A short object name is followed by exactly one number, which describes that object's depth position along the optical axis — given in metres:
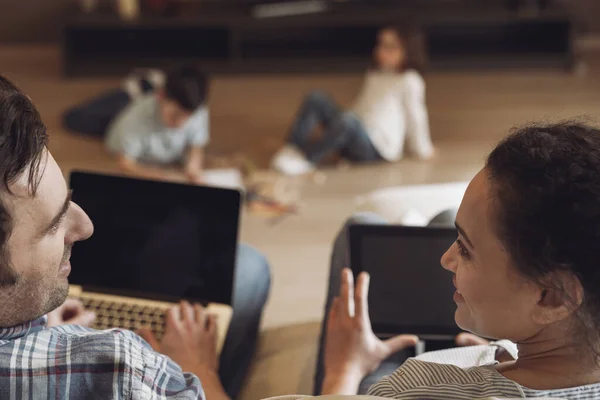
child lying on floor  3.68
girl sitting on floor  3.96
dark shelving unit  5.06
